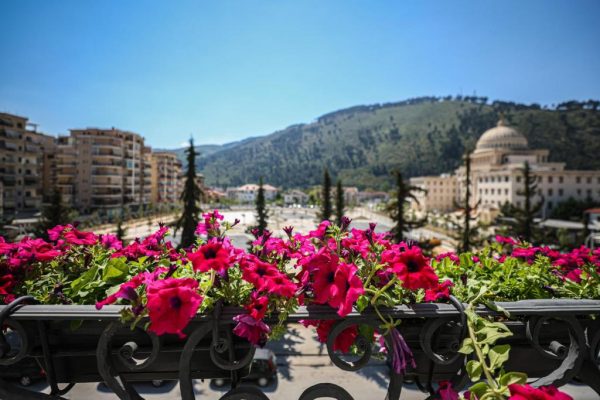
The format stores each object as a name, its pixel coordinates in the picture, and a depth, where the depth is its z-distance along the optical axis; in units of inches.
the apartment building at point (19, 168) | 2217.0
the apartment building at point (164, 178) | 3555.6
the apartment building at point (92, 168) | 2642.7
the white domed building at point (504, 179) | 2486.5
